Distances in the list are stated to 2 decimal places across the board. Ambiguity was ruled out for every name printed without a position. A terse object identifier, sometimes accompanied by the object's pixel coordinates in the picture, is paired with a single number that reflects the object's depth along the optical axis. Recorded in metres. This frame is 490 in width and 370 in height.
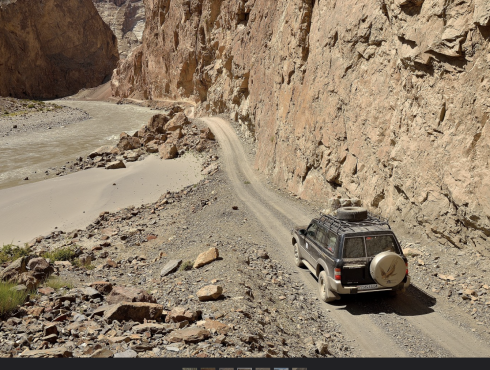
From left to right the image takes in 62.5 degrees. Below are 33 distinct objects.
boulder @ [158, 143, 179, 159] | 34.22
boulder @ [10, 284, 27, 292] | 9.99
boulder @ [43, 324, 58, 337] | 7.67
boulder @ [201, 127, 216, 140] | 35.59
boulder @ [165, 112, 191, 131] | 38.44
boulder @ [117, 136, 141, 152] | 37.84
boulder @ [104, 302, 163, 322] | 8.53
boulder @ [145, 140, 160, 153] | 36.72
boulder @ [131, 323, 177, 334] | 7.82
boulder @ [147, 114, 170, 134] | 39.78
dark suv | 9.29
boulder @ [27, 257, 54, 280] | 12.36
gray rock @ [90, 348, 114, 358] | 6.63
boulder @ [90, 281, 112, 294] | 11.18
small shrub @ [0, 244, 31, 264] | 15.61
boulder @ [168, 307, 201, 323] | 8.55
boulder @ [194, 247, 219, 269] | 12.89
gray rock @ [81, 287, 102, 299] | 10.46
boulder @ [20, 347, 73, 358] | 6.66
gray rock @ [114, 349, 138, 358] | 6.67
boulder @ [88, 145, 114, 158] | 37.72
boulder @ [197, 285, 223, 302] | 9.73
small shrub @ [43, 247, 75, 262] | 16.31
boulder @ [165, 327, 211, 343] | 7.33
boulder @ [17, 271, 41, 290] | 10.88
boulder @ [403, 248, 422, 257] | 12.47
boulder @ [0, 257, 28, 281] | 11.41
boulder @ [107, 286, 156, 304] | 9.70
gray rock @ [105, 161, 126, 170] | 33.44
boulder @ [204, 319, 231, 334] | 7.79
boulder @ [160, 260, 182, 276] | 13.27
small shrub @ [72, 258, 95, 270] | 15.32
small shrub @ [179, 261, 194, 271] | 13.09
